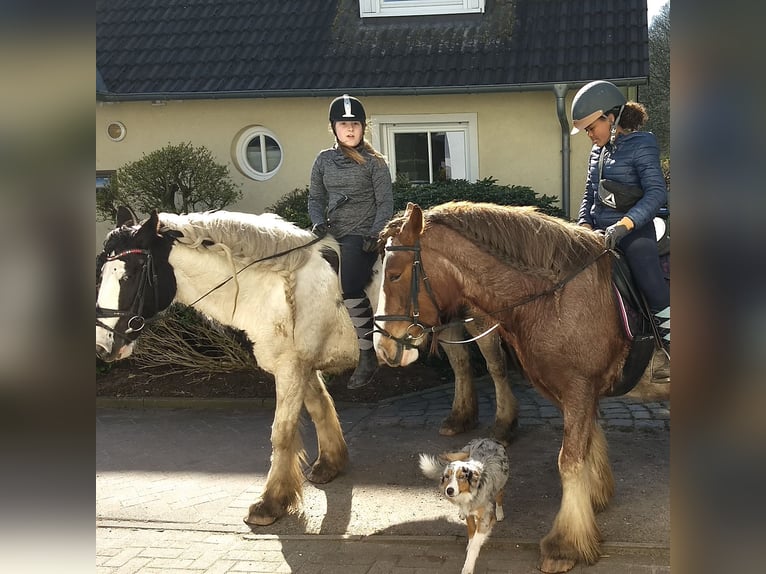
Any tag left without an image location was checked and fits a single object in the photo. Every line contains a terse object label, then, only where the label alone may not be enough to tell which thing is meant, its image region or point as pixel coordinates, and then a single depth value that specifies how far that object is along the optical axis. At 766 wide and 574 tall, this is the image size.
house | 9.38
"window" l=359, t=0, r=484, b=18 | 10.22
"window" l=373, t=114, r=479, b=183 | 9.77
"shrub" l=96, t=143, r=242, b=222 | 8.87
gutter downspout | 9.07
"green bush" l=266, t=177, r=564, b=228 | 8.10
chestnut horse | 3.77
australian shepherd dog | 3.77
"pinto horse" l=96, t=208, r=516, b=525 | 4.30
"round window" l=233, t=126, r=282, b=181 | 10.30
